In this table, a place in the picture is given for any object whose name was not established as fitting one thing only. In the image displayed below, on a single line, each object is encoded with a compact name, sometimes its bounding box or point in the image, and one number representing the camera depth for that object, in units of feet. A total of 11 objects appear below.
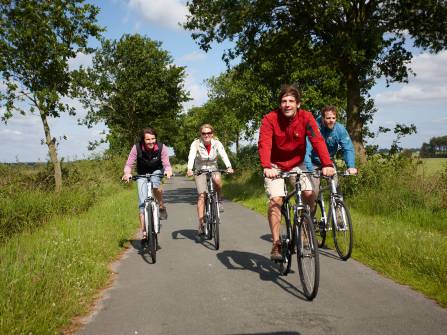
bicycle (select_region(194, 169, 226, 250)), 24.19
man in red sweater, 15.53
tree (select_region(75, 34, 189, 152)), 116.37
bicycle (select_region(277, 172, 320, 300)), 13.74
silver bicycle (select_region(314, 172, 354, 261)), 19.21
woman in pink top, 22.38
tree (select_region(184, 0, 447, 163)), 40.65
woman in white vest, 25.49
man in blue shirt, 21.20
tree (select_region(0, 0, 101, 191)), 47.70
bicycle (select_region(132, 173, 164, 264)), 20.43
